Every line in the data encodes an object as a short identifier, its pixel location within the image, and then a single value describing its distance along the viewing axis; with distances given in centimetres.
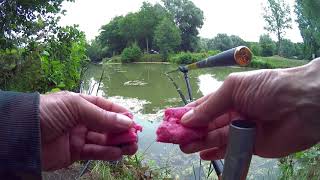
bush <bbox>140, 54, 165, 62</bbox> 2213
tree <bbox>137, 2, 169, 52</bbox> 2612
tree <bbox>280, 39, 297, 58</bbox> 1992
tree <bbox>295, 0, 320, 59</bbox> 1253
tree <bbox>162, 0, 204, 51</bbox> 2265
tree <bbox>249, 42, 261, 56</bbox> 1737
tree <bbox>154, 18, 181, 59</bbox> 2149
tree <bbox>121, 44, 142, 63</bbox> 2240
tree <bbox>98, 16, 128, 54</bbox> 2569
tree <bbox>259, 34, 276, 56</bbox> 1958
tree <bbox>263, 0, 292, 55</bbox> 2096
